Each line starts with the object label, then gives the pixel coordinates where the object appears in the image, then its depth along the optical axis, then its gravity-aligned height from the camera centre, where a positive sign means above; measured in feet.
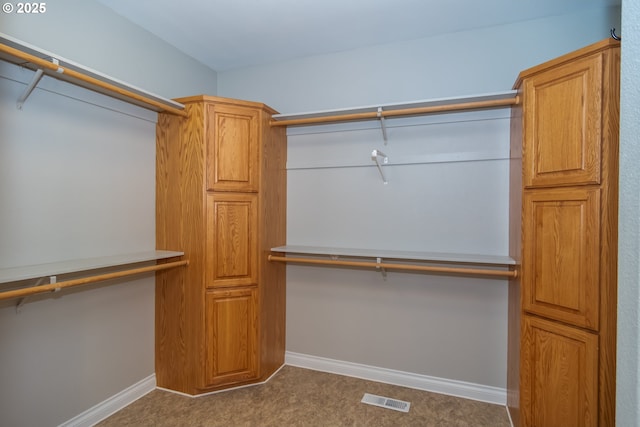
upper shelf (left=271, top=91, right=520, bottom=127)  7.13 +2.45
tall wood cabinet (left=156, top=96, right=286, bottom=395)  7.94 -0.76
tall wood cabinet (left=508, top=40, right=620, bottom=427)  5.01 -0.45
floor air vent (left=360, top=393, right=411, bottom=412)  7.61 -4.52
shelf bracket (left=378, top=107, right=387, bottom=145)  7.80 +2.20
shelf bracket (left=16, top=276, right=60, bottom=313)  5.63 -1.59
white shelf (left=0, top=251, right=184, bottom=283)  5.13 -1.01
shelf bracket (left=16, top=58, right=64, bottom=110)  5.36 +2.10
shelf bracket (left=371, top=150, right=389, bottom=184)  8.17 +1.34
